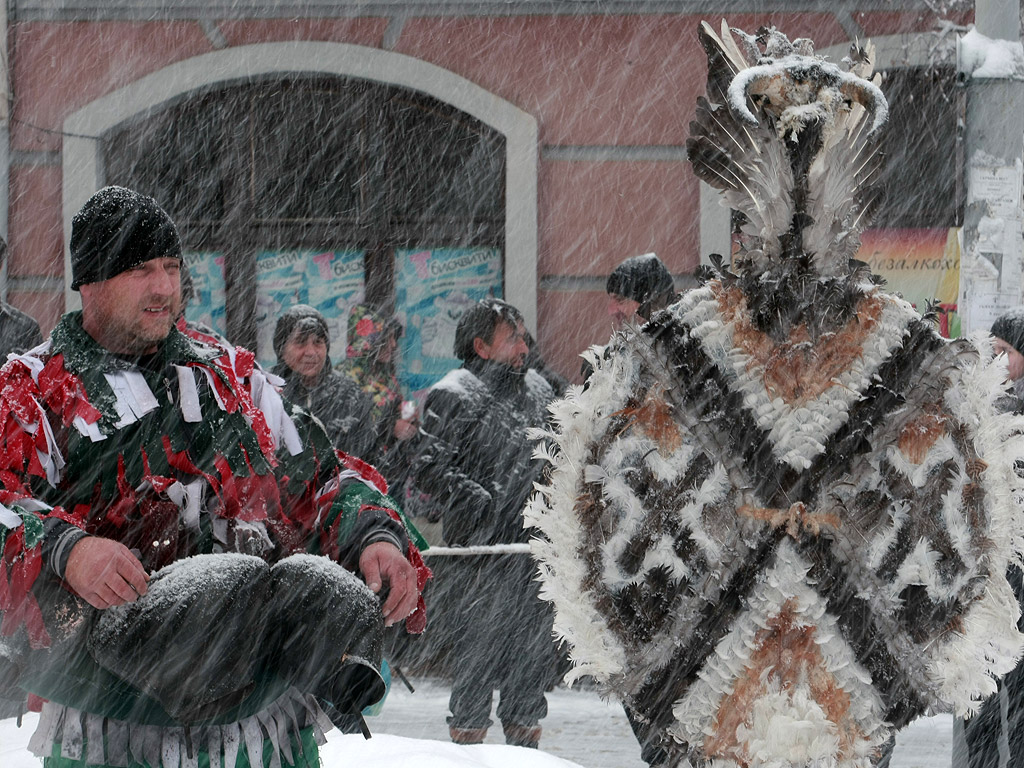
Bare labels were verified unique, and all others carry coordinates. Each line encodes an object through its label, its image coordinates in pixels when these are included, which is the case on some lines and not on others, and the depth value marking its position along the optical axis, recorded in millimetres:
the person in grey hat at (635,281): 11305
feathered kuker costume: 5062
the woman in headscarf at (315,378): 12703
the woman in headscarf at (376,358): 16070
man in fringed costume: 5207
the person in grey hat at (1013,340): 10078
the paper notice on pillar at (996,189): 10344
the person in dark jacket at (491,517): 11062
